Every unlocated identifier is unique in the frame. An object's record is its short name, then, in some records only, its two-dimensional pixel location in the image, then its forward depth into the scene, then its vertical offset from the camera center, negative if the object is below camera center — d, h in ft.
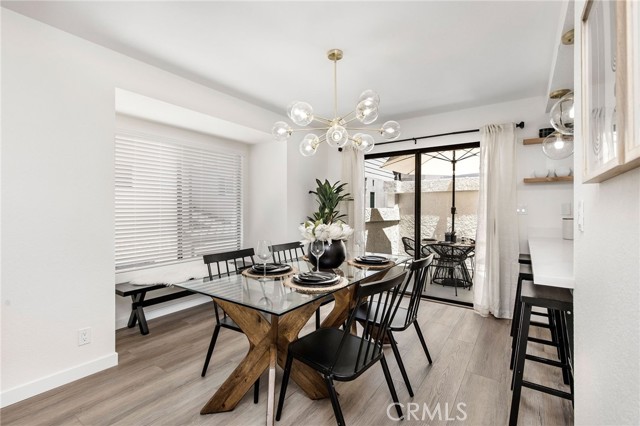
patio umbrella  12.98 +2.24
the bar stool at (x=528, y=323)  5.34 -2.06
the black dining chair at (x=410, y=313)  6.76 -2.52
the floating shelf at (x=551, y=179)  10.51 +1.24
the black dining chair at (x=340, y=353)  5.05 -2.63
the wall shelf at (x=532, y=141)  11.07 +2.70
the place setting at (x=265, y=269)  7.14 -1.42
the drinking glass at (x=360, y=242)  9.72 -0.94
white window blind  10.92 +0.48
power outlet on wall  7.61 -3.15
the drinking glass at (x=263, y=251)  7.14 -0.92
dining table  5.66 -2.35
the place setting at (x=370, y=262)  8.36 -1.42
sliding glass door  13.15 +0.60
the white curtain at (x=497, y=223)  11.34 -0.37
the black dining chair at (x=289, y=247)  9.39 -1.18
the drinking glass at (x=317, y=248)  7.40 -0.86
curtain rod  11.45 +3.44
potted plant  7.52 -0.63
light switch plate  3.84 -0.03
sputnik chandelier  7.38 +2.40
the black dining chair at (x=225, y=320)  6.63 -2.67
